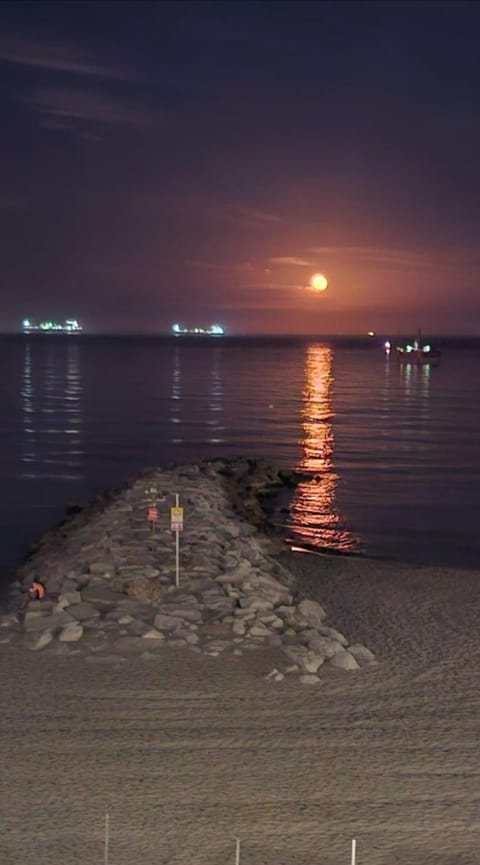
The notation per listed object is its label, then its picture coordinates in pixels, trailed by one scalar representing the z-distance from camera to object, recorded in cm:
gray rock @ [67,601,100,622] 1473
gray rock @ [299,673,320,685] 1236
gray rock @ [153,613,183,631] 1420
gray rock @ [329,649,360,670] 1305
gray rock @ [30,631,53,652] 1351
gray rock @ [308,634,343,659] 1338
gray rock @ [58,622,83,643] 1375
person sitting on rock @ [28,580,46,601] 1599
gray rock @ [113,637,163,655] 1343
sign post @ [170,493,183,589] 1606
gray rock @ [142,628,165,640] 1380
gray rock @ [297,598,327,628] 1523
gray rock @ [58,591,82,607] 1528
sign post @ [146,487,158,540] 1870
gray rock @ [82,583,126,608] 1547
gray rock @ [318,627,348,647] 1408
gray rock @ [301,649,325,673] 1277
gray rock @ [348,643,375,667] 1342
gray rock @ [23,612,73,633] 1434
